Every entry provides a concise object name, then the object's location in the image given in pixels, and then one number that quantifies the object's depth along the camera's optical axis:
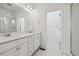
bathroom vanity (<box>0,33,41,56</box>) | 0.92
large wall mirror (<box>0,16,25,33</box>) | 1.47
